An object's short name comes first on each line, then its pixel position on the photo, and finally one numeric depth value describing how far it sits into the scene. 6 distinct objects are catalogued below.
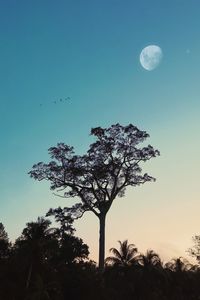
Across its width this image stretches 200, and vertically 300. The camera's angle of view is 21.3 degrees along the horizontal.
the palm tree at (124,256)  60.00
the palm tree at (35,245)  43.38
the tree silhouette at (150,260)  60.41
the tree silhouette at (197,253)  68.89
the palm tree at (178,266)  63.84
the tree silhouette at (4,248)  50.59
